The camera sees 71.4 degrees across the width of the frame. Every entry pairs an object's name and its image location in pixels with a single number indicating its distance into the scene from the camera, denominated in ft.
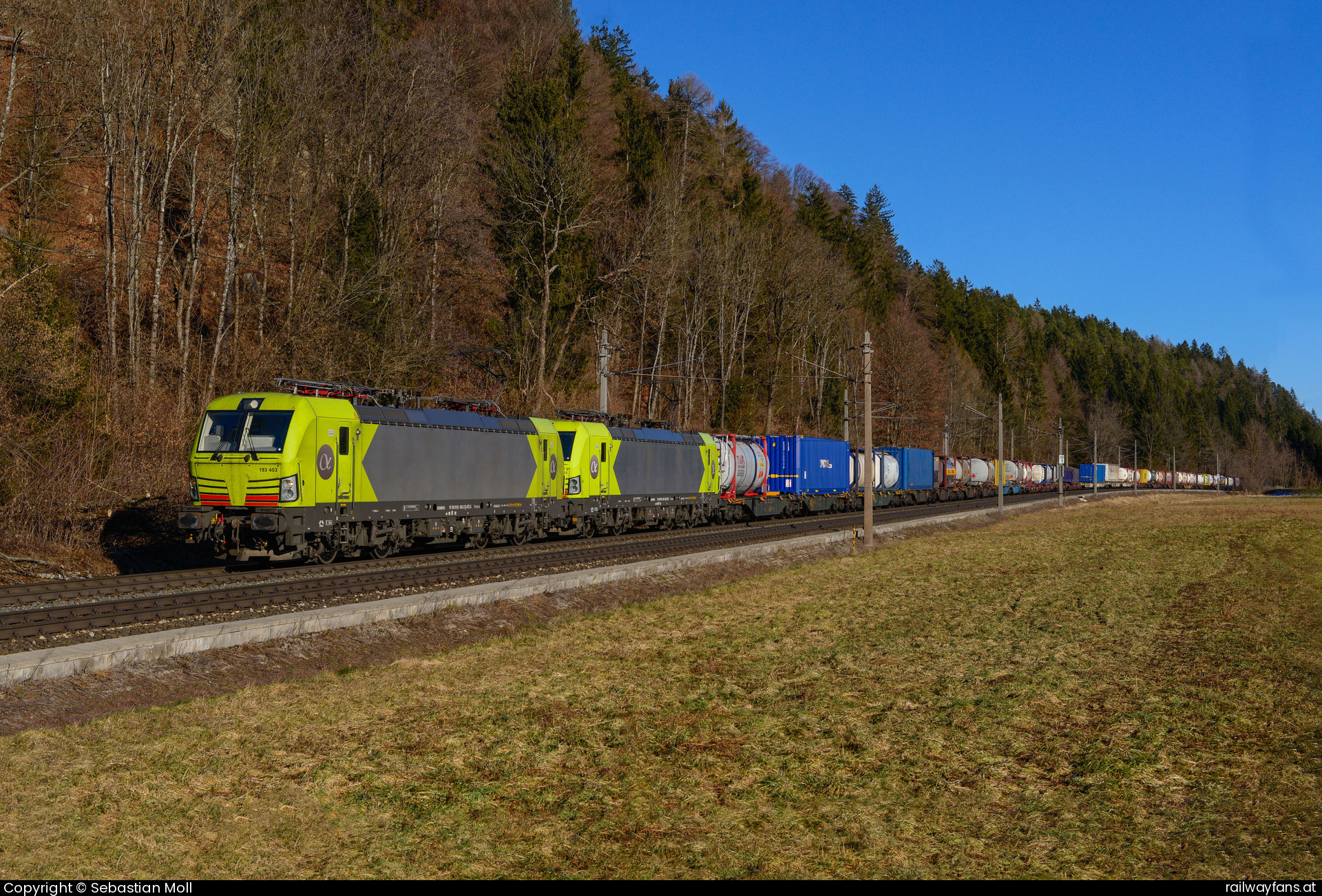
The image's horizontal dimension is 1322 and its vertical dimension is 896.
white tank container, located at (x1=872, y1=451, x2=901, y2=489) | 170.09
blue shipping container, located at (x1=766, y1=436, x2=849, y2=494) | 138.31
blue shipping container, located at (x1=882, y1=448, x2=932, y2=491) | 182.09
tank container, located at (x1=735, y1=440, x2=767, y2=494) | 129.29
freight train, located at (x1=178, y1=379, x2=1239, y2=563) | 61.62
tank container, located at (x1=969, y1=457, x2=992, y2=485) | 241.35
